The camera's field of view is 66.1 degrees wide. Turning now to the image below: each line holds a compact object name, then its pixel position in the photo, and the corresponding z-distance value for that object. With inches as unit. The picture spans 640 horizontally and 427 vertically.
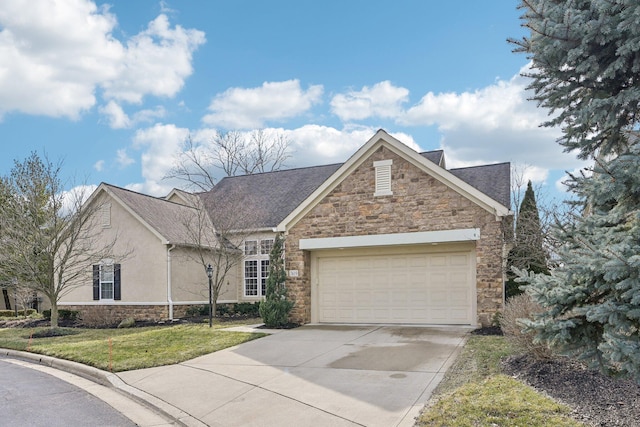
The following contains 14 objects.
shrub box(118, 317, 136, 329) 688.4
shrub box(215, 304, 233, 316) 787.4
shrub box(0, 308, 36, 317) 997.7
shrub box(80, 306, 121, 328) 731.3
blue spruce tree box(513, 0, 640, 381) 168.1
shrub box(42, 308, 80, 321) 778.5
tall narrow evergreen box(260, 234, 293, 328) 606.8
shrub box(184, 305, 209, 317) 756.0
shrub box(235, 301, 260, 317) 787.4
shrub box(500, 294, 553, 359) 307.0
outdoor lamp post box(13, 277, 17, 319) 692.1
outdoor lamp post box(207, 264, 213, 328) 619.9
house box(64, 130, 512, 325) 560.1
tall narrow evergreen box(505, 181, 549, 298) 577.3
